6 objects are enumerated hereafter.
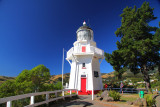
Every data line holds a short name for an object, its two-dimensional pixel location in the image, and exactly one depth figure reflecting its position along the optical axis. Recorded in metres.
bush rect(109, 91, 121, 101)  9.63
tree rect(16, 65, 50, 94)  8.22
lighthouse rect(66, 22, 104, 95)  15.88
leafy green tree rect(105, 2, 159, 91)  15.48
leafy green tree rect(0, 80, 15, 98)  7.64
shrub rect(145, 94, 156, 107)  7.10
